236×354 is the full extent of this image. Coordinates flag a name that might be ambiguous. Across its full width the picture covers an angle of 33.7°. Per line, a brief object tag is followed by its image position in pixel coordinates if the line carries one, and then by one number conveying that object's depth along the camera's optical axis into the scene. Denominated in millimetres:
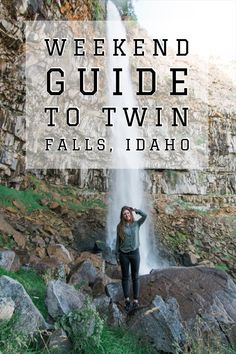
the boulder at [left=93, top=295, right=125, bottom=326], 5266
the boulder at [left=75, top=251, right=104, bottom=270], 11477
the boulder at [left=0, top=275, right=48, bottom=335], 4004
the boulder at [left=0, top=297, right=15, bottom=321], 3623
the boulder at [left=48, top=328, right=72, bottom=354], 3883
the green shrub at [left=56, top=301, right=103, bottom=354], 4086
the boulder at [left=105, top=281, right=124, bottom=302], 6621
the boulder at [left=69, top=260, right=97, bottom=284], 7879
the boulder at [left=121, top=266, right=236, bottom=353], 4906
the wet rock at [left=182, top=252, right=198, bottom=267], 18547
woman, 6215
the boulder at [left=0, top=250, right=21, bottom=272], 7724
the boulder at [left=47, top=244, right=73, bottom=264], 11109
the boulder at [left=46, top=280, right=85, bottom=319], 4695
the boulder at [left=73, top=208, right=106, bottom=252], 17125
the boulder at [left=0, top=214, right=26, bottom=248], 12292
